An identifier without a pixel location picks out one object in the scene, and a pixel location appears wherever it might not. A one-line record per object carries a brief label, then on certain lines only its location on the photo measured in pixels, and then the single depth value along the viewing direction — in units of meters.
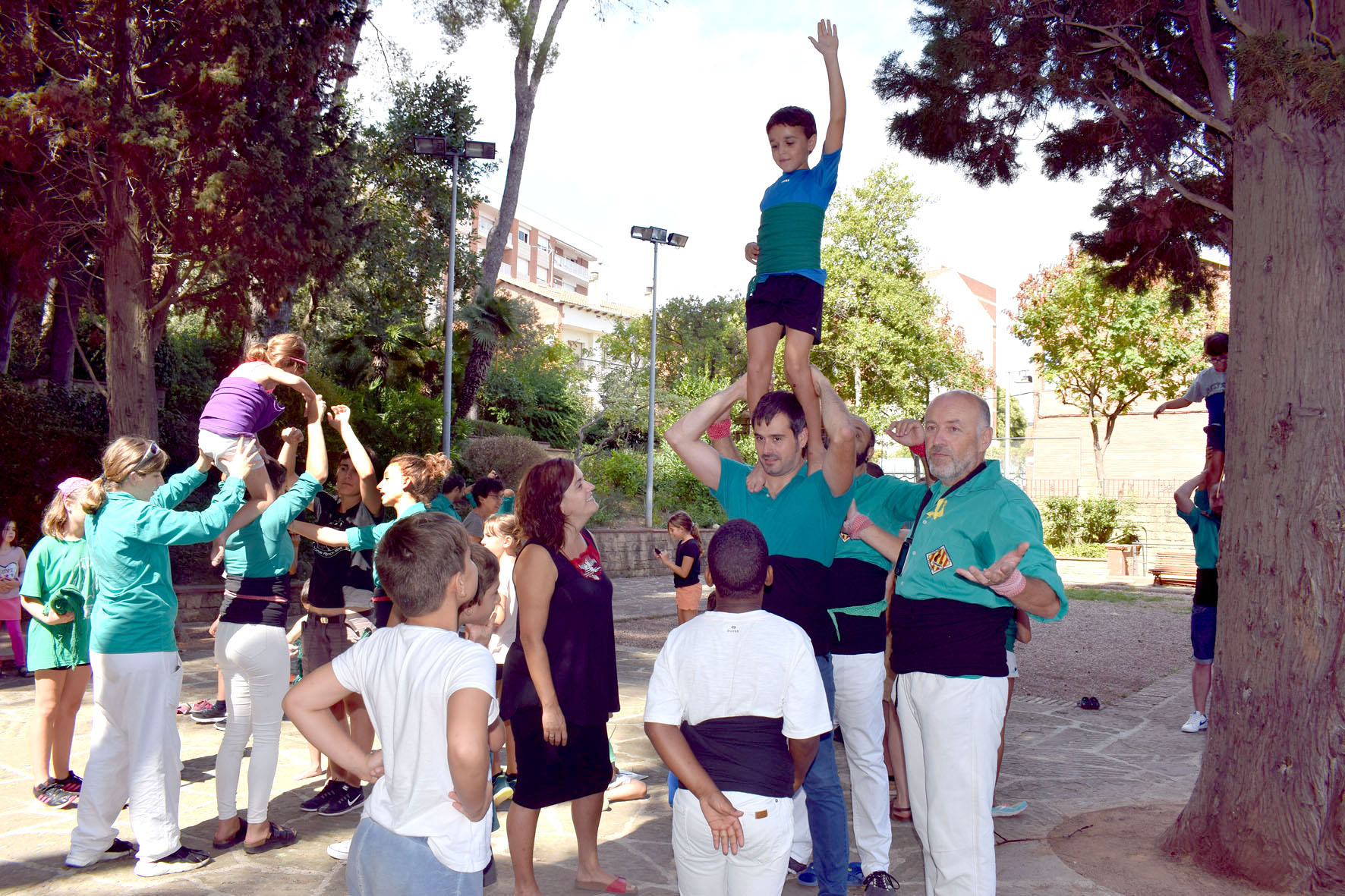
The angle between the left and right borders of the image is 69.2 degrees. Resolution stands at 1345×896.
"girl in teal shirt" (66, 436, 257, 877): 4.38
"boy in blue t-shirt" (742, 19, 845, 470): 4.16
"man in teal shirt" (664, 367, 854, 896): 3.74
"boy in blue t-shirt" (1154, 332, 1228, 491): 6.65
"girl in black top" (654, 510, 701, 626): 9.36
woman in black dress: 3.99
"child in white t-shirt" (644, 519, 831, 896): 2.82
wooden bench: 19.58
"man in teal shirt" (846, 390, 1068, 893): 3.32
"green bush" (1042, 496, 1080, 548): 25.72
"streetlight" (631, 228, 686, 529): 23.95
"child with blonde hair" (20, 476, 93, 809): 5.36
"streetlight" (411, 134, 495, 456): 17.78
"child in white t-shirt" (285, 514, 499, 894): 2.50
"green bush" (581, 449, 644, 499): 27.64
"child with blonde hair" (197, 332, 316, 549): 4.79
